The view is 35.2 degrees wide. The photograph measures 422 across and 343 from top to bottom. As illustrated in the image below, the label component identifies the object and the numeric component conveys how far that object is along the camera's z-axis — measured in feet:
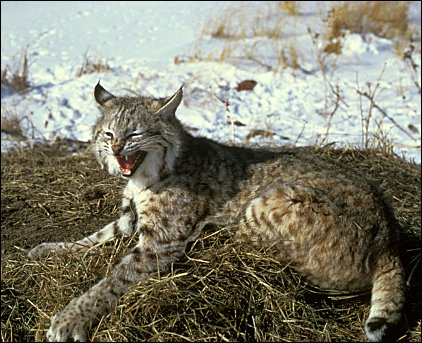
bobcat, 12.84
